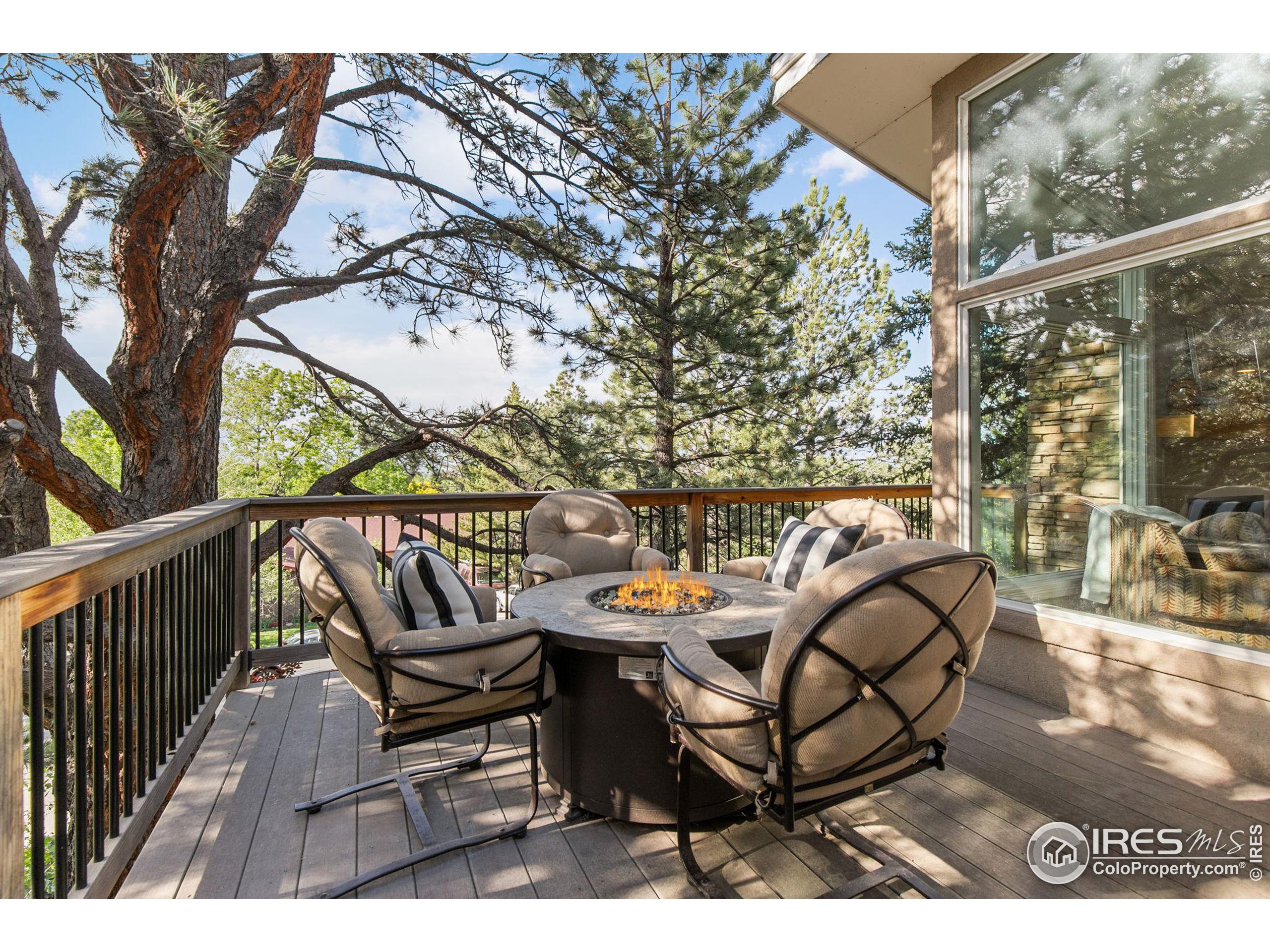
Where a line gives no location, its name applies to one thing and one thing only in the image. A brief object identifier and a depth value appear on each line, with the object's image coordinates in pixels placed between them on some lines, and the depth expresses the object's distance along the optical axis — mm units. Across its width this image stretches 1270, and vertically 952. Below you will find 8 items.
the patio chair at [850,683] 1408
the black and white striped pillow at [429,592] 2193
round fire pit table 2084
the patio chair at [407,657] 1903
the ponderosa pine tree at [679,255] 5574
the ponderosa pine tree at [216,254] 4211
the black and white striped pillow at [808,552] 3182
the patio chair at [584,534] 3865
